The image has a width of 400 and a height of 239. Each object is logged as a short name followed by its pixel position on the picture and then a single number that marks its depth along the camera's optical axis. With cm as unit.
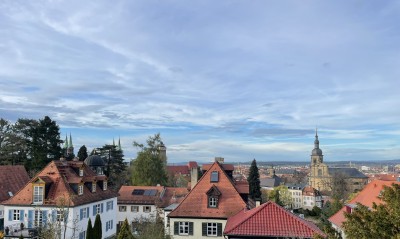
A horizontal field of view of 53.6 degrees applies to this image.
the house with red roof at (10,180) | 4122
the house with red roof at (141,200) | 5356
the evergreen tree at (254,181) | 7456
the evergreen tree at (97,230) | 3200
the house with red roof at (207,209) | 3281
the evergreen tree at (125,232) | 2491
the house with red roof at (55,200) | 3525
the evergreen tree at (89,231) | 3094
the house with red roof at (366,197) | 3422
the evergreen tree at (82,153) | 7550
